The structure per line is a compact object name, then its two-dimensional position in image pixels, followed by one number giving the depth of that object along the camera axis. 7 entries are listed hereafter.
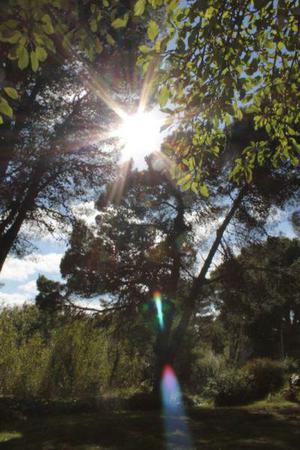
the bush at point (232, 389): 17.41
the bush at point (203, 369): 27.28
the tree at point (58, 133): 9.71
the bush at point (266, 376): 18.23
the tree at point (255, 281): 15.66
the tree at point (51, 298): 16.06
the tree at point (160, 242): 15.50
